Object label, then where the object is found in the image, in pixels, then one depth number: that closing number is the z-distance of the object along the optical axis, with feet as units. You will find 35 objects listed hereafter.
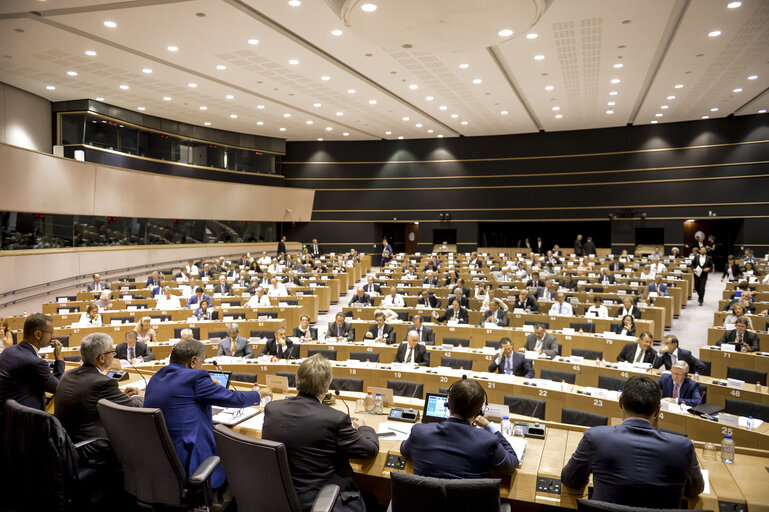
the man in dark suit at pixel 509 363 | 23.26
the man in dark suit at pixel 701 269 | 43.34
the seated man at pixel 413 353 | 25.38
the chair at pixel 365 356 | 25.54
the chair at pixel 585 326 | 31.91
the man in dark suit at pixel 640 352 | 23.50
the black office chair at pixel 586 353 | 25.35
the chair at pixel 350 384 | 18.61
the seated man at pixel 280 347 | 26.54
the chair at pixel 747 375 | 21.01
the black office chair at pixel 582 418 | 15.59
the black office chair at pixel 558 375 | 21.82
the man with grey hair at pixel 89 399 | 10.90
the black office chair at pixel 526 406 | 16.93
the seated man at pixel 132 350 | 25.27
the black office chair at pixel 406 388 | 19.12
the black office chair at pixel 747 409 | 17.34
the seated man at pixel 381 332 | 29.73
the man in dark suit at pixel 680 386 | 18.71
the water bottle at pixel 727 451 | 10.82
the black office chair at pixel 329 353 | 26.05
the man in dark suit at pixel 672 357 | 22.31
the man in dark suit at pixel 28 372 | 11.68
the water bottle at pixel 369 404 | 13.84
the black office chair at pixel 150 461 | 9.34
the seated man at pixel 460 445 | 8.67
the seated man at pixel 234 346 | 26.68
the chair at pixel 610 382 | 20.39
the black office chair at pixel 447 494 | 7.38
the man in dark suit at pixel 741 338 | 25.76
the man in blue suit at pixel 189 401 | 10.43
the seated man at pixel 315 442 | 8.86
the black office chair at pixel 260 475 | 8.00
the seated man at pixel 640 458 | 8.00
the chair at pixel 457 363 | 24.32
